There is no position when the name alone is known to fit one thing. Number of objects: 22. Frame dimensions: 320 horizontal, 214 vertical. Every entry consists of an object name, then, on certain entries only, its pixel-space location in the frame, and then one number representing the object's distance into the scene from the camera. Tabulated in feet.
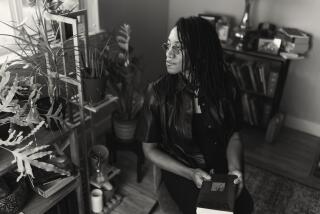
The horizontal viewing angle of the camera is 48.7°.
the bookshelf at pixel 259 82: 8.42
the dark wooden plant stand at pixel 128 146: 7.26
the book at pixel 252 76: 8.57
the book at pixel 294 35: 7.99
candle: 6.50
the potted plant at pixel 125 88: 6.87
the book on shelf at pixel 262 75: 8.46
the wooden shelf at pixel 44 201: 5.24
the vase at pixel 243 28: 8.45
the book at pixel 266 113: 8.83
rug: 6.94
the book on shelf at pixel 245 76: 8.65
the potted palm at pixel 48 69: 4.86
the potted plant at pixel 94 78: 5.64
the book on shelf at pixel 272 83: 8.38
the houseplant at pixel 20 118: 3.80
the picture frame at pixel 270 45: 8.19
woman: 4.79
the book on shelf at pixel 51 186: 5.31
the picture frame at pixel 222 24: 8.84
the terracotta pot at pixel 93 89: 5.61
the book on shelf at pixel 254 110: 8.97
